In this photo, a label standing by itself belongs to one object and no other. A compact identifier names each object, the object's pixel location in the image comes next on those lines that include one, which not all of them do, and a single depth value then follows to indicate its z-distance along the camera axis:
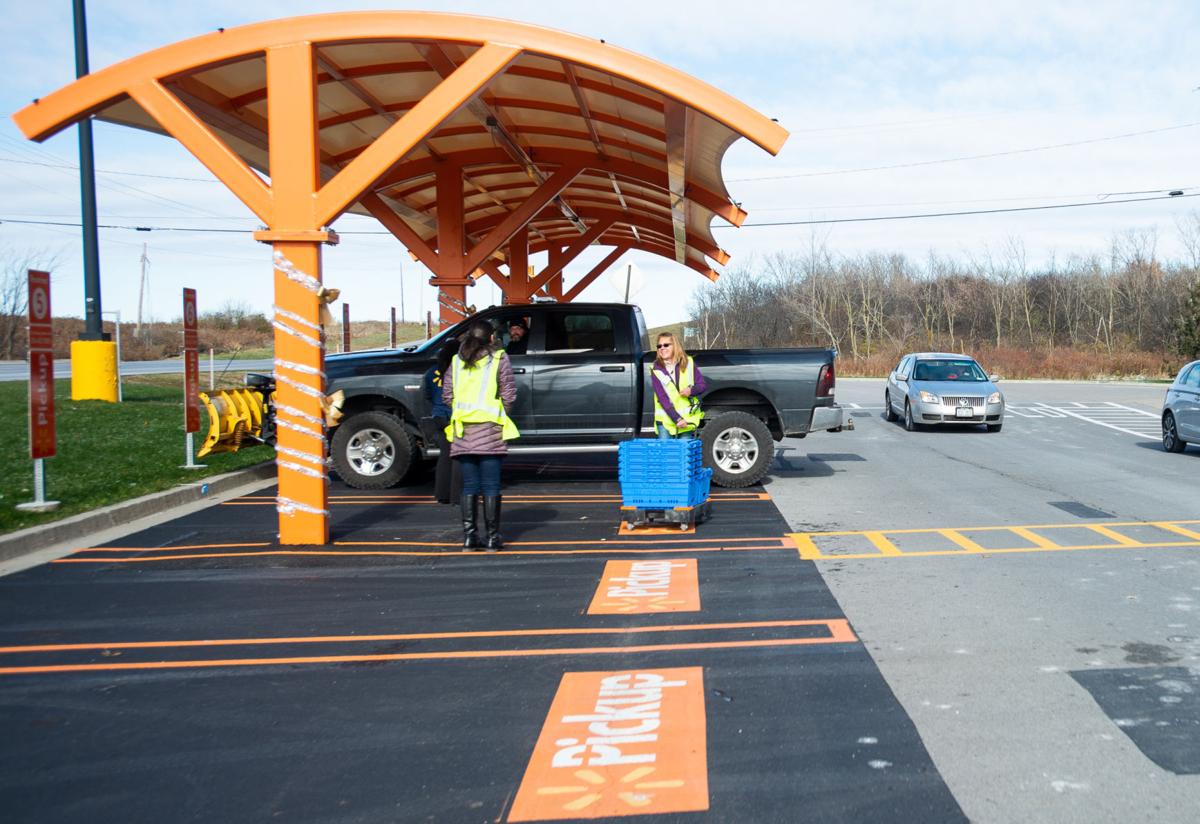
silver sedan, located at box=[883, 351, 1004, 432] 19.91
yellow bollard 19.50
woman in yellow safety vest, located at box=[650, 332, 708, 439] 9.72
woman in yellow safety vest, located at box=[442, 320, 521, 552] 8.34
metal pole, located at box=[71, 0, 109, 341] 18.39
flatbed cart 9.30
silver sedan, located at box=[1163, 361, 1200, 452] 15.65
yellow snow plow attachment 13.66
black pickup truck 11.96
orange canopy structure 8.46
